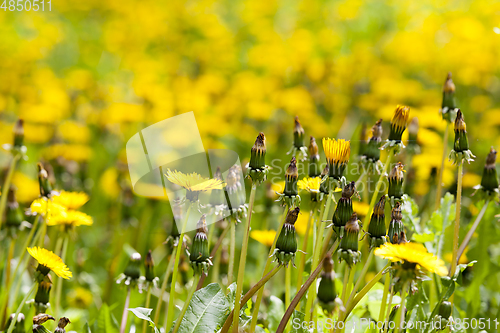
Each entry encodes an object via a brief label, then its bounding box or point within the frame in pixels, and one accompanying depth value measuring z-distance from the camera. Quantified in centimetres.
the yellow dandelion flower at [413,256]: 137
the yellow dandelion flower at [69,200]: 147
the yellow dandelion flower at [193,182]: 141
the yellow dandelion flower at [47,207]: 144
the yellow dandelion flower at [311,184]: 143
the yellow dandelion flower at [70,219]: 145
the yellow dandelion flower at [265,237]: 154
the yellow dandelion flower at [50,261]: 141
